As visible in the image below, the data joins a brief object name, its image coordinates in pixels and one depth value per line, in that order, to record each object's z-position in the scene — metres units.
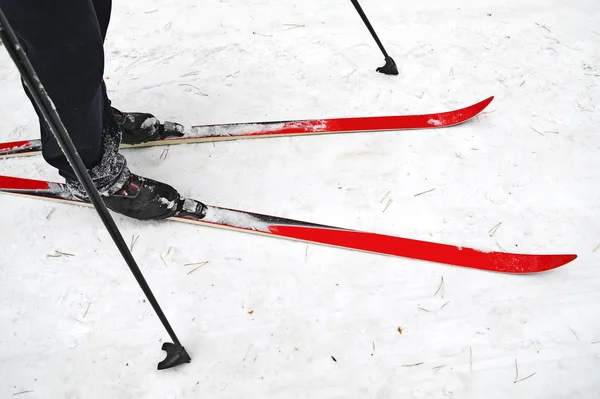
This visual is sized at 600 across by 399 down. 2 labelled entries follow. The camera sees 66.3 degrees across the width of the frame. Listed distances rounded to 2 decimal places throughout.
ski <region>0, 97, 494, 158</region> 2.27
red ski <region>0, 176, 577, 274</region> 1.79
